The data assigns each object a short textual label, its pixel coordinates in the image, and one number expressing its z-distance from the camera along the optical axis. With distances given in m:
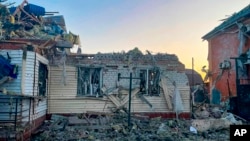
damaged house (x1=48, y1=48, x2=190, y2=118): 12.91
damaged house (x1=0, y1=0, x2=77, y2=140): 8.60
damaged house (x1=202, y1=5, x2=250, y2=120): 12.52
